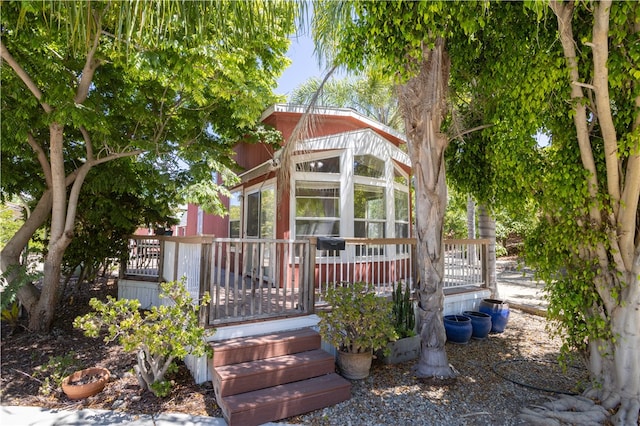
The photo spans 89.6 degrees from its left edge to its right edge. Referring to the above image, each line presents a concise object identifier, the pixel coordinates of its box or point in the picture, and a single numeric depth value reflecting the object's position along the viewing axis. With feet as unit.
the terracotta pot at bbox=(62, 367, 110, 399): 12.64
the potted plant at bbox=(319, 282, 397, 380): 13.91
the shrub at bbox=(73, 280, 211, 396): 12.01
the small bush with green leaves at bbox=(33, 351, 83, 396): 13.15
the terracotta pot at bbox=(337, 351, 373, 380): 14.21
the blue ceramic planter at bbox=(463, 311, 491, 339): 19.57
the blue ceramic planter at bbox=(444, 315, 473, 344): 18.60
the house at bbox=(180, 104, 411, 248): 24.11
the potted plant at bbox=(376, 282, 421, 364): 16.05
